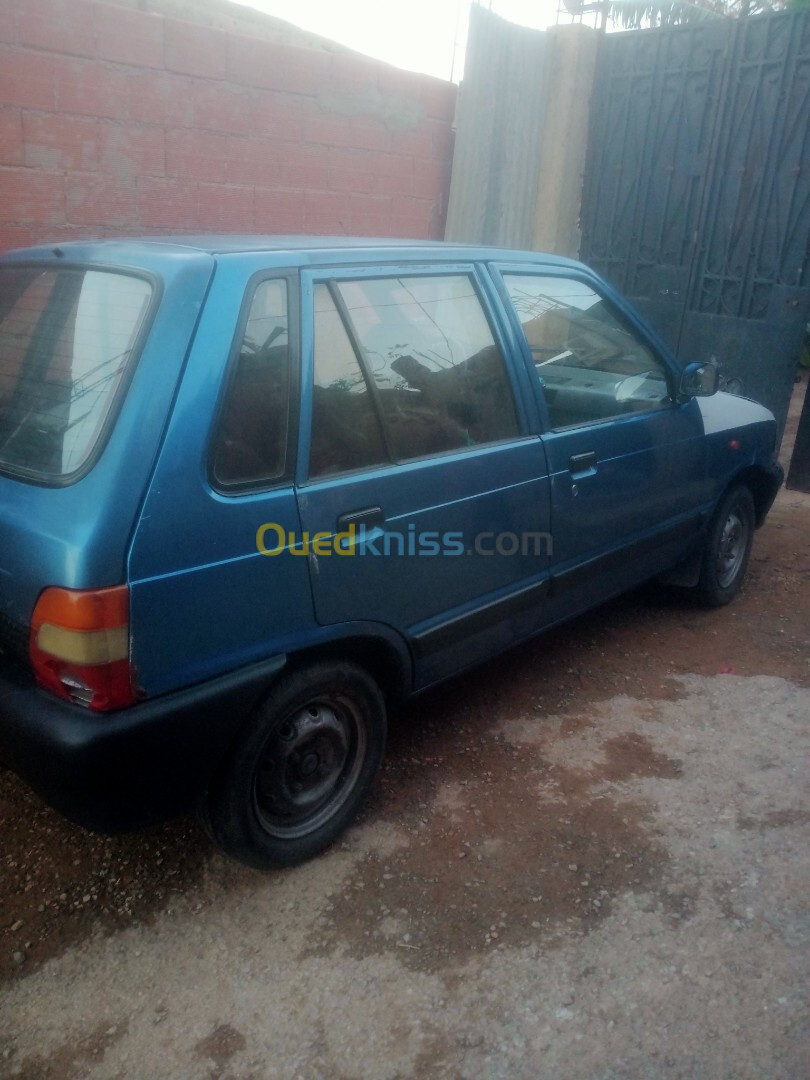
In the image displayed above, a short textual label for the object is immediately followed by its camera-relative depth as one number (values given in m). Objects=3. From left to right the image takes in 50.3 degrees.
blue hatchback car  1.95
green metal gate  5.84
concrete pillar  6.44
